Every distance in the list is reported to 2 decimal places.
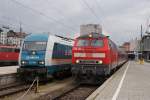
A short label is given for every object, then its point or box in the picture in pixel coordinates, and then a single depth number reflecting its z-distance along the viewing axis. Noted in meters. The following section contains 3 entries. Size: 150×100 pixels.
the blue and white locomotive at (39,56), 10.59
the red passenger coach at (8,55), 20.55
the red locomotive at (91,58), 10.19
